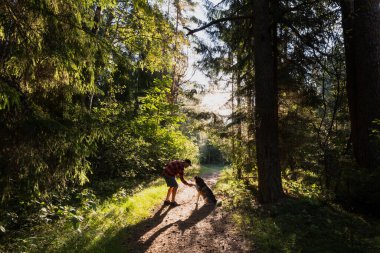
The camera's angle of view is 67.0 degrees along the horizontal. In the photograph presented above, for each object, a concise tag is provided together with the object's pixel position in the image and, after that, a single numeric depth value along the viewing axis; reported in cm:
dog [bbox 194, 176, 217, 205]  968
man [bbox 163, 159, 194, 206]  966
